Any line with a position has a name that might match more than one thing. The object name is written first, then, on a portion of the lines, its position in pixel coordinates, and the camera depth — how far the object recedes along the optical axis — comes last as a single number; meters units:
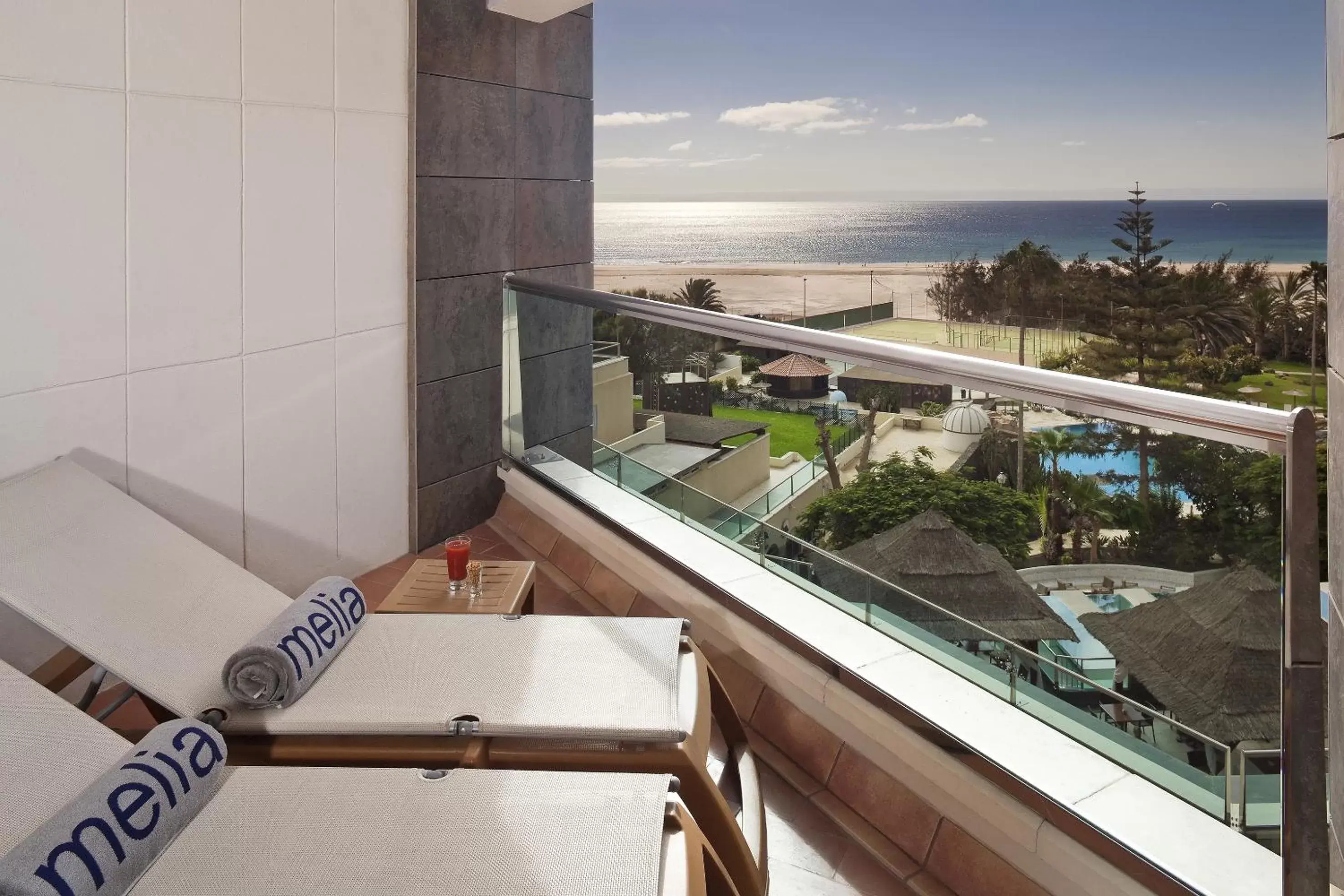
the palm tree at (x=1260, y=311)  29.84
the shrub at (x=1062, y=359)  32.09
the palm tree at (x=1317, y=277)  29.25
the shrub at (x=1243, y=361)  29.05
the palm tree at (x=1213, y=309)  30.28
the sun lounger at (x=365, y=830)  1.30
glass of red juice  2.47
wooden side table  2.38
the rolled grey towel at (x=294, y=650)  1.79
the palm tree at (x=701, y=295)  37.59
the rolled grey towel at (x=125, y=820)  1.24
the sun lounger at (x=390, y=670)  1.72
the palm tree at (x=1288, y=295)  29.73
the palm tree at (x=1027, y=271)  34.66
